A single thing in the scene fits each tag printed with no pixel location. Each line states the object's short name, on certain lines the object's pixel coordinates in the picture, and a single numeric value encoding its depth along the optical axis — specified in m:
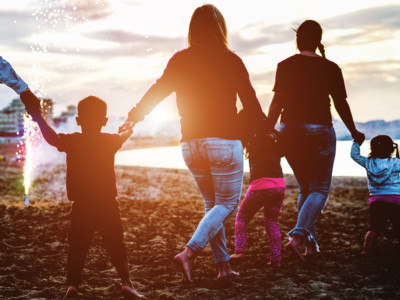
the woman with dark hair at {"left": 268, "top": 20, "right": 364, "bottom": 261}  4.42
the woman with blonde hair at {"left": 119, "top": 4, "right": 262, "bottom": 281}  3.55
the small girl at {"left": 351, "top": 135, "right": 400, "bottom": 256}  4.92
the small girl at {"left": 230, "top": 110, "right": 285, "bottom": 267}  4.52
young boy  3.44
